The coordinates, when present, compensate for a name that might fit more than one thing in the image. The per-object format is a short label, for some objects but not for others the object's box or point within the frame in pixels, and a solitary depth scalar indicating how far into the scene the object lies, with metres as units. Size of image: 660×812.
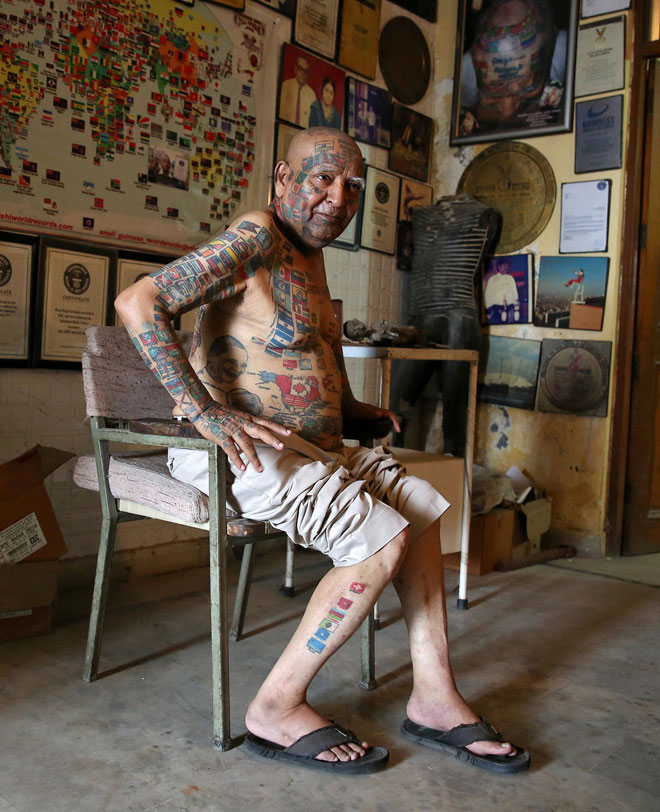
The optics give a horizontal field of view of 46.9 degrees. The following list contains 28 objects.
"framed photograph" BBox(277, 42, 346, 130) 3.38
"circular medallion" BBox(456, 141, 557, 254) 3.95
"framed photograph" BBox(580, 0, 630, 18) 3.69
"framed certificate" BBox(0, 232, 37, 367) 2.48
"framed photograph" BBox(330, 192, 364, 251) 3.74
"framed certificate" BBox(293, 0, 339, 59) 3.45
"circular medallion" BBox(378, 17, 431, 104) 3.97
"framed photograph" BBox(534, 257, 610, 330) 3.78
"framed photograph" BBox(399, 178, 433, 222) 4.12
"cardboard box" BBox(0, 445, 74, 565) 2.14
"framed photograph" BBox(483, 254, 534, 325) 3.99
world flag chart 2.48
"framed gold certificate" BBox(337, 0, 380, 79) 3.69
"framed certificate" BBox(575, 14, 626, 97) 3.71
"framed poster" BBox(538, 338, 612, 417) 3.77
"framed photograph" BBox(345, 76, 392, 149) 3.75
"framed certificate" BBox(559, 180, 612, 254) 3.77
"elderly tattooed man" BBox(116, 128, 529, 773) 1.59
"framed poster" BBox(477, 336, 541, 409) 3.98
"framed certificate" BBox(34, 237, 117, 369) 2.60
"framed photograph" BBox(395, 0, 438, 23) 4.11
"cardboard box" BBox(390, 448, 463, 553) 2.67
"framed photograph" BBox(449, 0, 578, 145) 3.87
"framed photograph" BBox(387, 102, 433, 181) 4.04
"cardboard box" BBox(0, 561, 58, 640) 2.16
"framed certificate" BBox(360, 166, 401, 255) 3.89
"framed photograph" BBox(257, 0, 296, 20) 3.31
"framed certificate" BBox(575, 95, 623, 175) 3.71
